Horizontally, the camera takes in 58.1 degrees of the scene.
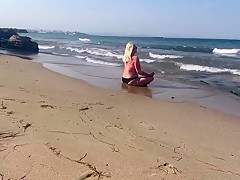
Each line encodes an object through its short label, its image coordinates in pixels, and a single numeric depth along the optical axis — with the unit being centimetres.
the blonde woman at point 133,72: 662
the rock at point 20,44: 1698
